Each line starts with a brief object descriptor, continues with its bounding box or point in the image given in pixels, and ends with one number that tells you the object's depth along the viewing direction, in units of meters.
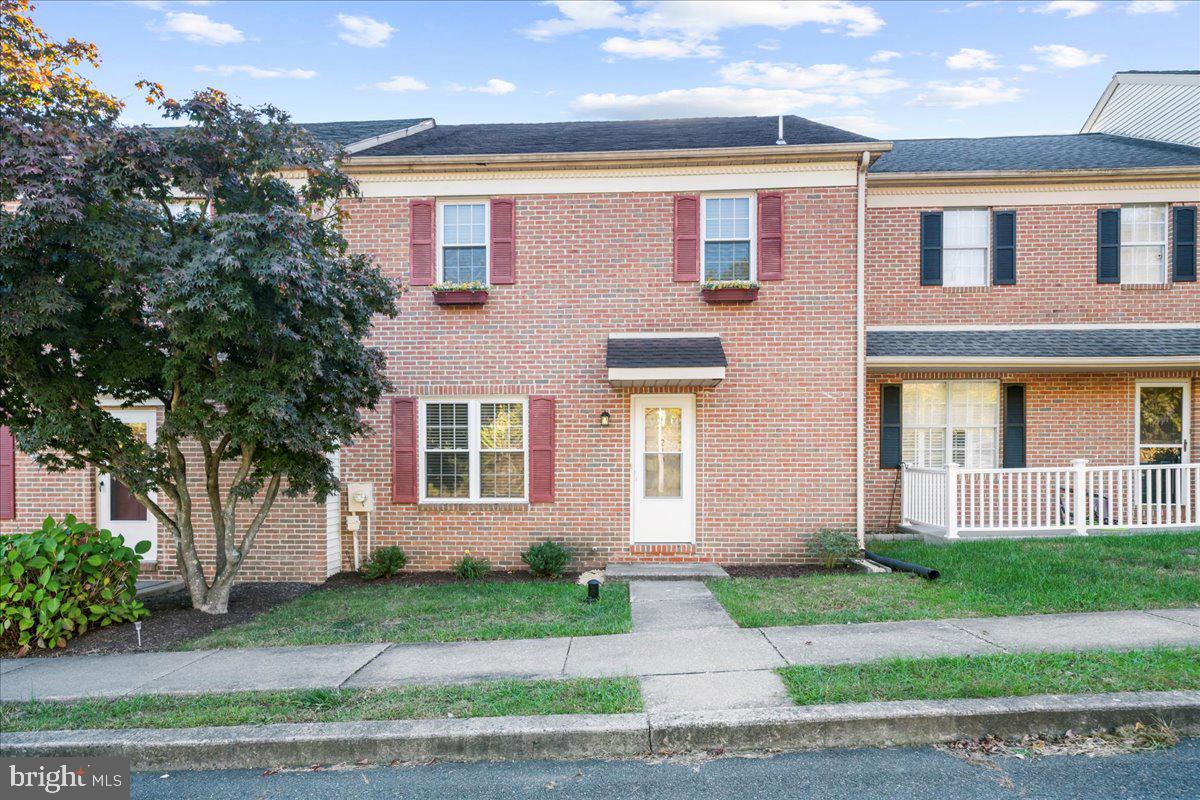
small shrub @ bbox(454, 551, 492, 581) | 9.40
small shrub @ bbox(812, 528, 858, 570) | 9.22
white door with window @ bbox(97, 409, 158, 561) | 9.63
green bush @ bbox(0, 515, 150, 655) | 6.36
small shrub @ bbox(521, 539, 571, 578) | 9.28
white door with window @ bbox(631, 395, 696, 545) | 9.71
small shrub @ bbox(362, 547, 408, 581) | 9.49
